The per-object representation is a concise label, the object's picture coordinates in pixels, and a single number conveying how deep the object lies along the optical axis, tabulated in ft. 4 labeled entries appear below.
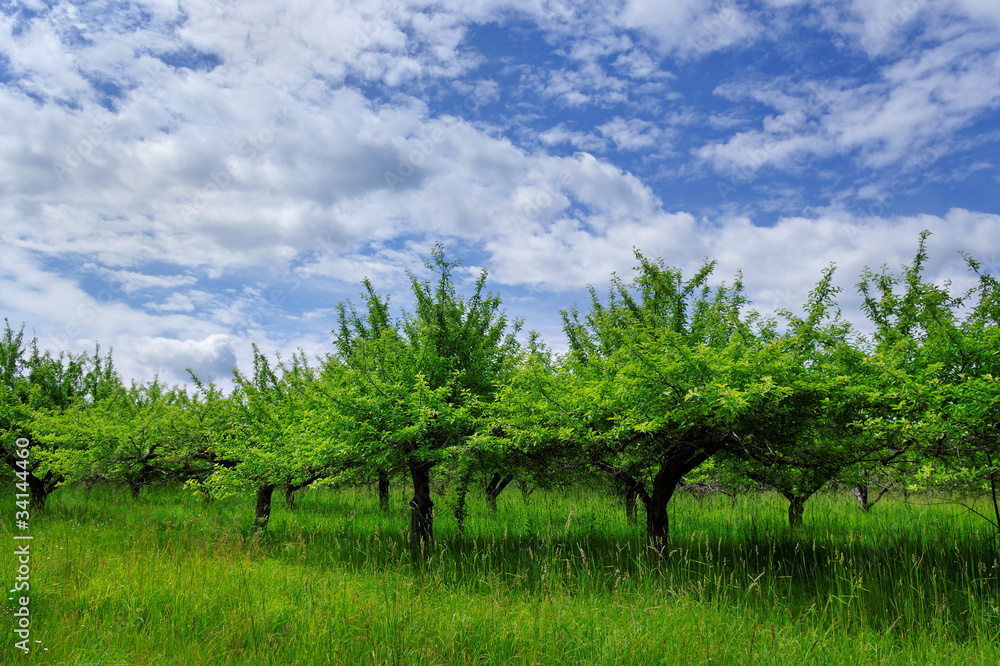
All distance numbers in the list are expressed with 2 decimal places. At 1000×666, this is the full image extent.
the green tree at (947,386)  19.29
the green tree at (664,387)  21.36
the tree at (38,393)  49.24
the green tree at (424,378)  27.71
